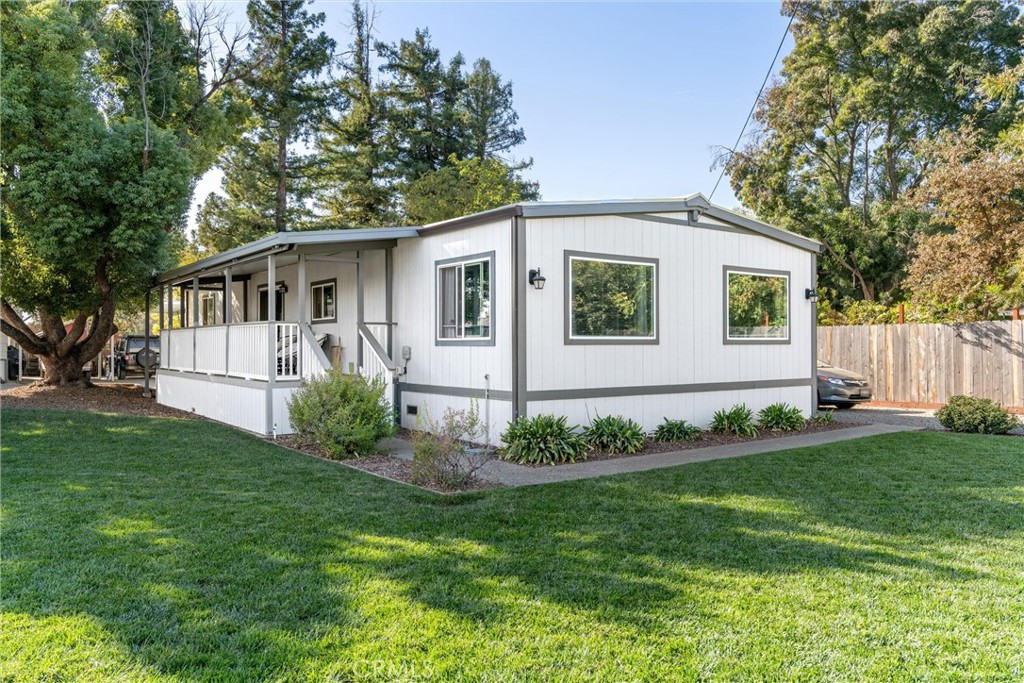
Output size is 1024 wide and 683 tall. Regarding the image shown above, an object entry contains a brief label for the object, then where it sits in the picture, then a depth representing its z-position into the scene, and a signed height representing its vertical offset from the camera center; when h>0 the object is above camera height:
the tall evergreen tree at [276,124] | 23.25 +7.85
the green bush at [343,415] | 8.01 -0.89
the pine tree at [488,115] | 26.17 +8.91
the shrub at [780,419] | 10.73 -1.29
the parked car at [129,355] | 23.12 -0.39
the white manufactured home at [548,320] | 8.80 +0.31
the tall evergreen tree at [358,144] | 25.72 +7.67
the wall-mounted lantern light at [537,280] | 8.55 +0.77
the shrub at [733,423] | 10.16 -1.28
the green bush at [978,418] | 10.21 -1.24
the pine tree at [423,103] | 25.84 +9.33
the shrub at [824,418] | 11.48 -1.37
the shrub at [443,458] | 6.31 -1.10
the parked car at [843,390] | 13.98 -1.07
